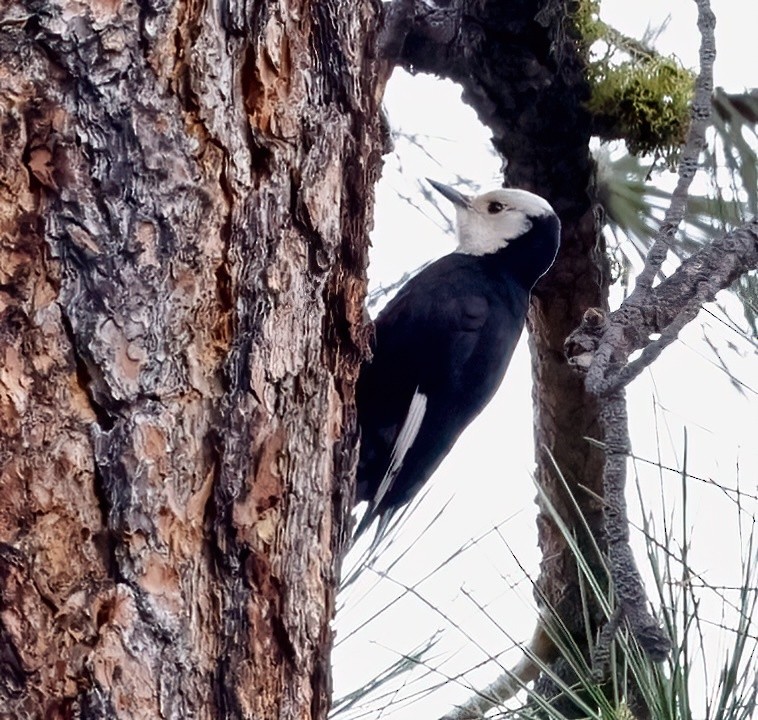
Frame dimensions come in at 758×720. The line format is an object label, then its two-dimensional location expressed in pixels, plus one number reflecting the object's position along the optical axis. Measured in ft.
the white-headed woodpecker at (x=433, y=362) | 24.06
